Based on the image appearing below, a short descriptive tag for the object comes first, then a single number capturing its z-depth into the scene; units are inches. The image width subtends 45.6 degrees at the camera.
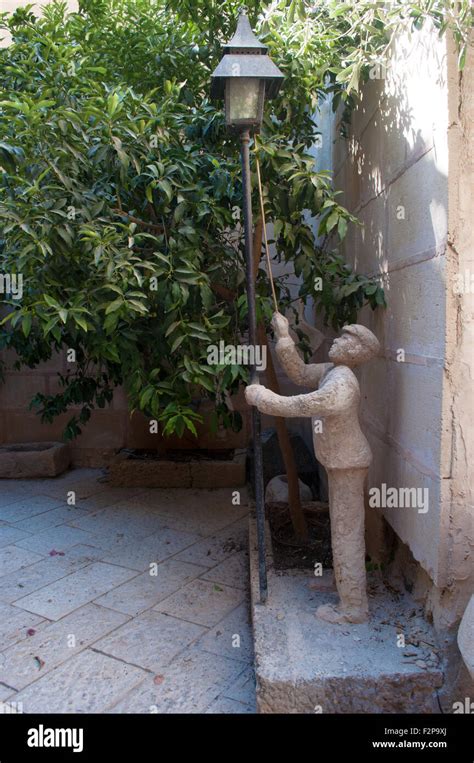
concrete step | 101.8
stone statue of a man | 118.6
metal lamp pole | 110.0
